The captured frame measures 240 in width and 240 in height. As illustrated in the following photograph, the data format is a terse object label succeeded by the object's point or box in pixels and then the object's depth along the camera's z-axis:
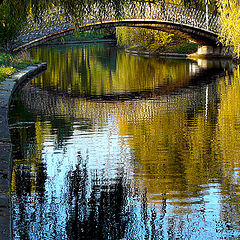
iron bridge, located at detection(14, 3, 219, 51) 57.24
